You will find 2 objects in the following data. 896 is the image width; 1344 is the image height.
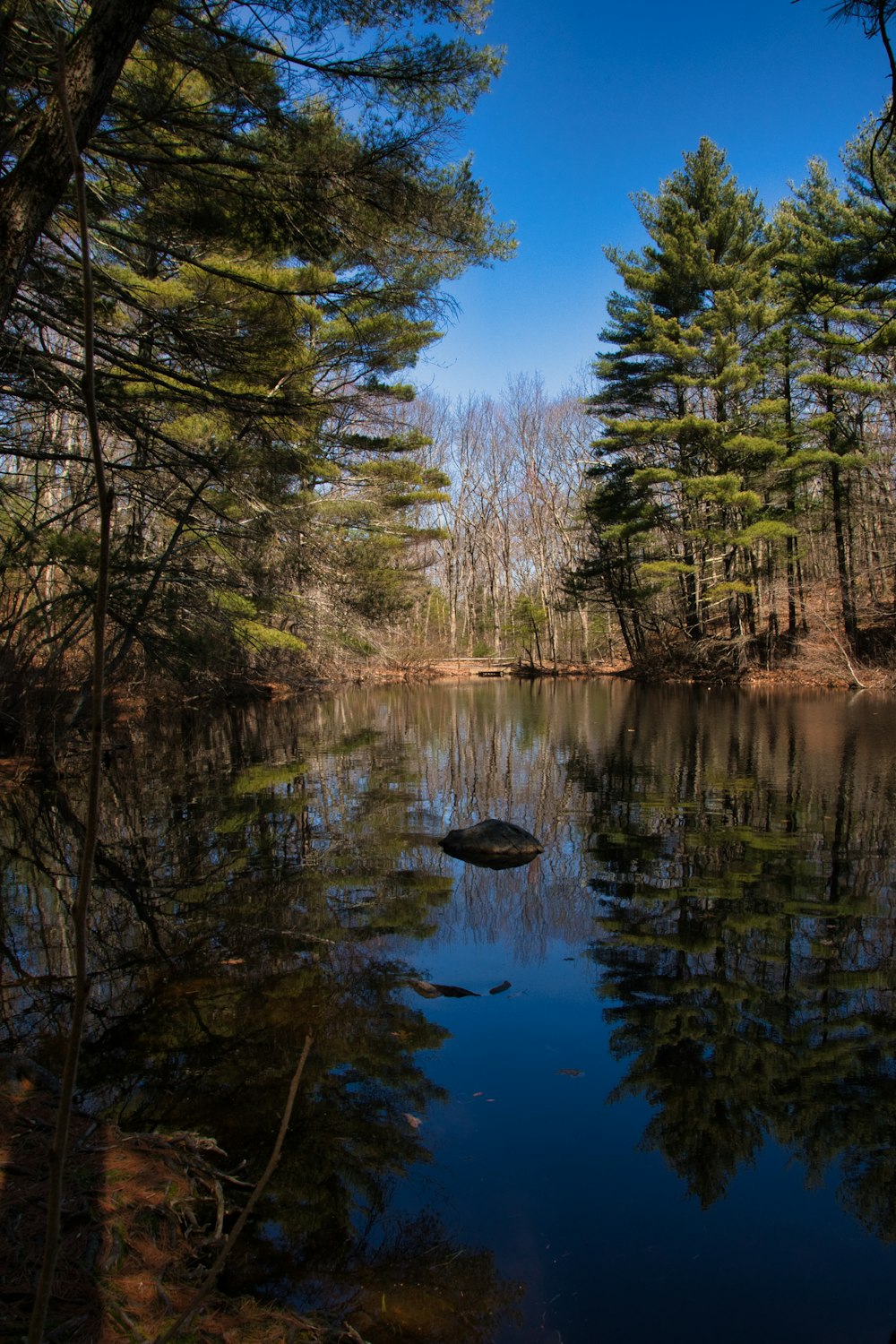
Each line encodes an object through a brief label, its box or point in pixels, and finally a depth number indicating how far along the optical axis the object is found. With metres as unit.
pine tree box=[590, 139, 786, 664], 22.56
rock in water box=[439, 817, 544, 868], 6.66
